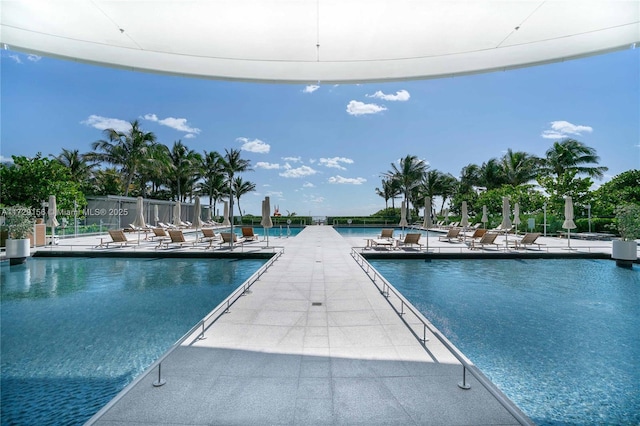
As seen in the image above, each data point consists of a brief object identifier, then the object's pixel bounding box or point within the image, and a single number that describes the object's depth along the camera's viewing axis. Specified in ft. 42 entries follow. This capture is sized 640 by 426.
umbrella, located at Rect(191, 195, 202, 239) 52.55
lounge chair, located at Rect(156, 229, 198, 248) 47.10
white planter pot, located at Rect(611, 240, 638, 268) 35.01
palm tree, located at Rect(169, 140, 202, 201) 119.85
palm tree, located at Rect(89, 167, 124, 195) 115.55
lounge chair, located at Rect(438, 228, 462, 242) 57.09
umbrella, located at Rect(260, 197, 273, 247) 48.01
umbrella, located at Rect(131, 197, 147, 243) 54.76
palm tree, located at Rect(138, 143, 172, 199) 102.94
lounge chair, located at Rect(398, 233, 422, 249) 46.29
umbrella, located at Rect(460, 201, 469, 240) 57.36
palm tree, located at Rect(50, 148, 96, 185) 108.17
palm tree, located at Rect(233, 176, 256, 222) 145.59
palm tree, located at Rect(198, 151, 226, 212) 132.46
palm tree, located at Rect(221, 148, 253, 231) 134.41
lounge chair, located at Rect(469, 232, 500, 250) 46.68
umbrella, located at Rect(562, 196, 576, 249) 47.03
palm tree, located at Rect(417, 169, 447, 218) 128.16
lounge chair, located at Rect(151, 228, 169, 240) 50.01
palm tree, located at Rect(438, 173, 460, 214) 129.15
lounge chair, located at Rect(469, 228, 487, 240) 52.36
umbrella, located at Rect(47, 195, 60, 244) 46.11
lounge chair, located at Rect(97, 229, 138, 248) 46.19
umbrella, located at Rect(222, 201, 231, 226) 96.73
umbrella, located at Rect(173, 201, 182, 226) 60.03
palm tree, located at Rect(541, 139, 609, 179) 92.68
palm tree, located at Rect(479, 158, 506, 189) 119.55
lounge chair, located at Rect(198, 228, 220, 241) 48.40
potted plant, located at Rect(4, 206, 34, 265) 36.19
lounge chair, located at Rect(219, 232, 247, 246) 47.77
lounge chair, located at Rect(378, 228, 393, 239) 52.29
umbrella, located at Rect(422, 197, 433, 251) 46.57
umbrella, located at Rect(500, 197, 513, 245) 47.01
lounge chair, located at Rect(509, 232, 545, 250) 45.20
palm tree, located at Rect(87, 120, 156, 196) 100.12
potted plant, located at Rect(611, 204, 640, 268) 34.40
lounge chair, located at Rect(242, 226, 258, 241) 52.01
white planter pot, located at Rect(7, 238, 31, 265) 36.17
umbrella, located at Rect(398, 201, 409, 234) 55.04
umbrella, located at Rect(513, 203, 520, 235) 54.83
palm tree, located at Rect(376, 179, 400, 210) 143.83
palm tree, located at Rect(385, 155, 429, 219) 127.85
